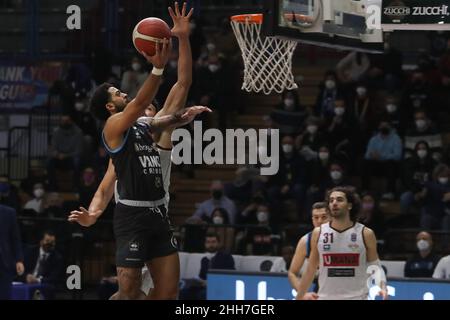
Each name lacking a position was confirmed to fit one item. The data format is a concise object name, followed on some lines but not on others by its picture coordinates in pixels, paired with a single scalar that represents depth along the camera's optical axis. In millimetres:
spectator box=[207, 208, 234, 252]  16422
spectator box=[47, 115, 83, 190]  18453
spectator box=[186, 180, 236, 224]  17109
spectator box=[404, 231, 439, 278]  15031
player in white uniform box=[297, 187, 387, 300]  10516
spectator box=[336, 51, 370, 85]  18672
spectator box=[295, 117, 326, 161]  17094
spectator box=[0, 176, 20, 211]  17594
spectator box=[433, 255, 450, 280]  14641
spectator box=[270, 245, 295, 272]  15266
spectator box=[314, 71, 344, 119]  18003
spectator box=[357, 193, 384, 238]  16422
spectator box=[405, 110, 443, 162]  17453
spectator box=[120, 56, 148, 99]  17662
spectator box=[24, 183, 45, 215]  18141
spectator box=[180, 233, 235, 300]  15609
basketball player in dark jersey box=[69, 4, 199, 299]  9344
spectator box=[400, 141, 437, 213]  16969
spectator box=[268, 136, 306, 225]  17016
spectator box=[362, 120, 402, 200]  17422
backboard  11180
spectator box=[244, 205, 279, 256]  16219
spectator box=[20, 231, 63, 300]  16047
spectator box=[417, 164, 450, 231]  16422
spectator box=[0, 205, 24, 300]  13430
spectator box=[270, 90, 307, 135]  17750
